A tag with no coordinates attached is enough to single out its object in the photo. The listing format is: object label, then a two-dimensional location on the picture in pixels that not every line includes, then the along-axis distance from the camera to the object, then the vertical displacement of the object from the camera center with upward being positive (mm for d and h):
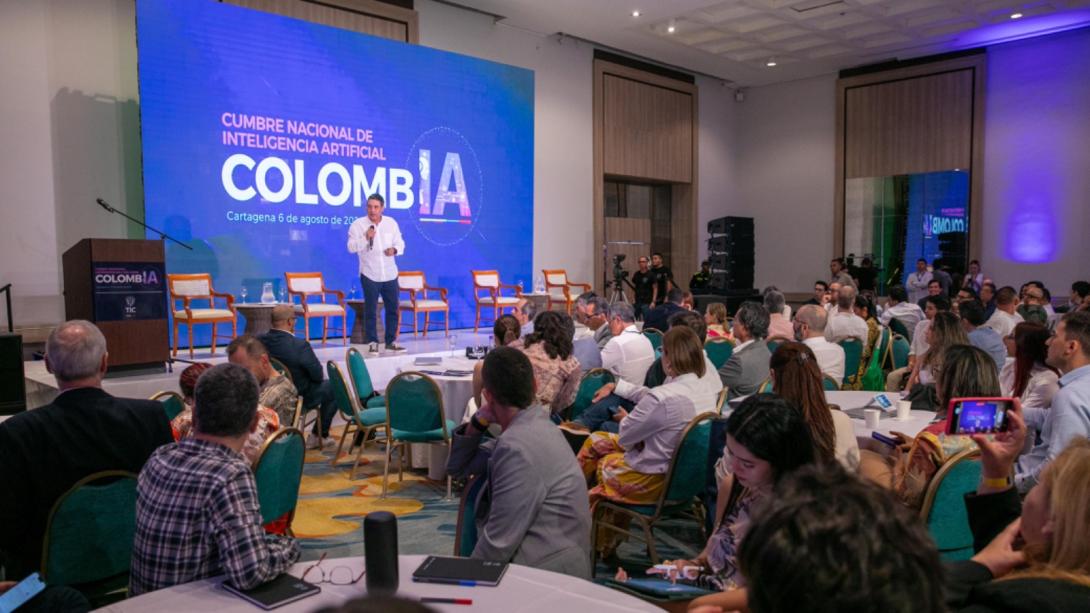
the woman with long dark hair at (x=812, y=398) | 2719 -505
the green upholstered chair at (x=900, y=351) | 7043 -877
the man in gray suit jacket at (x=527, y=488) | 2240 -683
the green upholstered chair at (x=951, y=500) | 2547 -821
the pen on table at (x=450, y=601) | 1738 -775
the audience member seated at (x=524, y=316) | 6502 -485
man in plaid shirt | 1862 -658
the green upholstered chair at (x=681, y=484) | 3400 -1026
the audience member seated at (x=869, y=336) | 6734 -742
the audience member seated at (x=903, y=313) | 8664 -646
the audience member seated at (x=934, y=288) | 10320 -436
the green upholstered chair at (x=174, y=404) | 4129 -767
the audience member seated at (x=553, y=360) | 4516 -602
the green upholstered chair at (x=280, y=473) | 2857 -811
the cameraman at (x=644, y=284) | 13023 -436
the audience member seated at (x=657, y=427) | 3430 -760
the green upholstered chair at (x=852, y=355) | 6582 -850
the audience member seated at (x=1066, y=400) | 2943 -565
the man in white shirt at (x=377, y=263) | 8945 -25
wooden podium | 6754 -295
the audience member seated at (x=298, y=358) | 5859 -756
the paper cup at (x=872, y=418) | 3613 -765
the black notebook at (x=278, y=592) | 1754 -777
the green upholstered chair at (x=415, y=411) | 5055 -1002
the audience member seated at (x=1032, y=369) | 3580 -562
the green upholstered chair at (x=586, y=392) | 4984 -871
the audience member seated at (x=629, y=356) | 5543 -711
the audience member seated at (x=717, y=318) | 7212 -585
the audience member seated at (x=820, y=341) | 5438 -606
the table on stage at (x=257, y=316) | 8453 -601
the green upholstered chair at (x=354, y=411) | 5637 -1142
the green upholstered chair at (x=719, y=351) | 6066 -739
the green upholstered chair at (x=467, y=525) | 2562 -887
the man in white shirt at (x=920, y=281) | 14315 -471
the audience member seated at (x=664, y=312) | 7812 -554
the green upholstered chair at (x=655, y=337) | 7074 -734
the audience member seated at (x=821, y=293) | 9930 -488
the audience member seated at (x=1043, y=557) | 1257 -547
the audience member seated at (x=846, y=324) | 6887 -607
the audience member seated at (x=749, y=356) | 4914 -645
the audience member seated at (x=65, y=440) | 2428 -584
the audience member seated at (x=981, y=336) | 5344 -563
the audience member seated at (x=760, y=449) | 2020 -509
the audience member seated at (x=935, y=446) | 2707 -694
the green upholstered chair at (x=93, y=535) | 2328 -845
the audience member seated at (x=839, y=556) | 827 -332
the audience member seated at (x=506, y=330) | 5270 -488
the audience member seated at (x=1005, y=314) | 7004 -552
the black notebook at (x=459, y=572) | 1842 -767
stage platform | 6461 -1068
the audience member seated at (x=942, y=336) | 4535 -476
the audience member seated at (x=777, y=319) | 6590 -557
